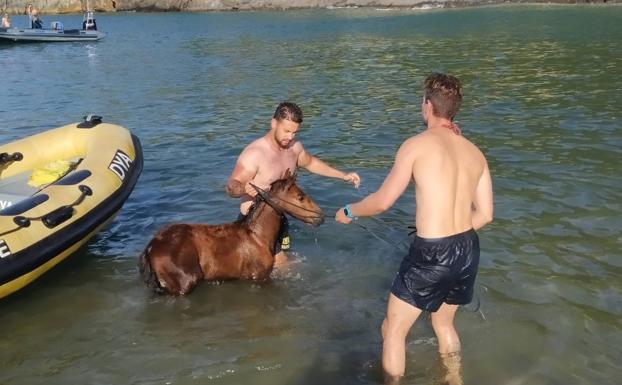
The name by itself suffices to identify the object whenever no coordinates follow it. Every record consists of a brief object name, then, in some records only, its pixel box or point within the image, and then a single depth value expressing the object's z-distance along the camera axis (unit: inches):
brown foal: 245.4
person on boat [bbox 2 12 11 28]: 1599.2
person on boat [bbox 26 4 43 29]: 1609.3
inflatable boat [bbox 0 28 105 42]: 1520.7
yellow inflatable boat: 250.5
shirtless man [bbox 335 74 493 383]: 167.9
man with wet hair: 244.8
